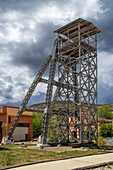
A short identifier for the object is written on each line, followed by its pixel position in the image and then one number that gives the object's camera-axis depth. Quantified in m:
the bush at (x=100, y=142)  20.79
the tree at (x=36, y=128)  63.32
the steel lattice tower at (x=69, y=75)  28.59
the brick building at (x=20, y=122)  40.72
